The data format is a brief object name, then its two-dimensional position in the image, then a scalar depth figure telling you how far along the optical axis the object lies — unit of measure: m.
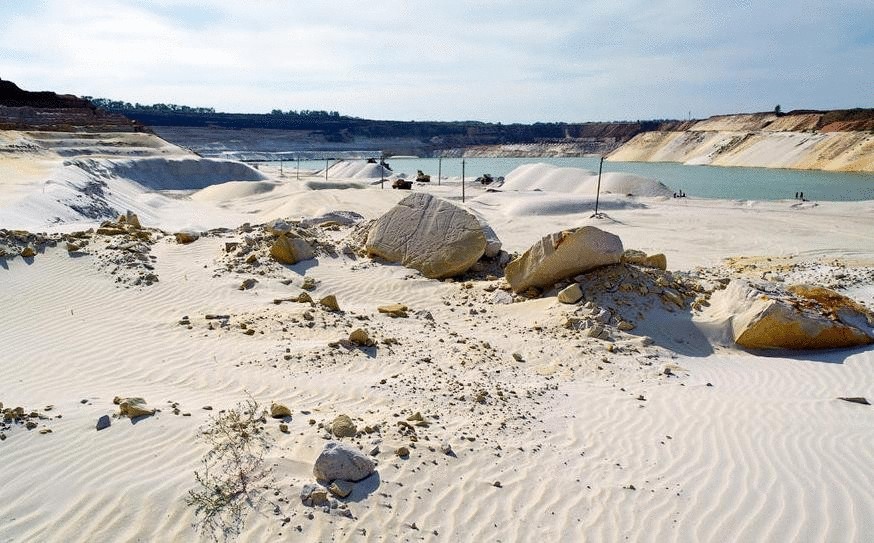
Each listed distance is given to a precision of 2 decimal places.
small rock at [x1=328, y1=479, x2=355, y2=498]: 3.85
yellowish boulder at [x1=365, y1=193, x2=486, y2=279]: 11.20
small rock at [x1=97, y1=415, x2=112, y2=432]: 4.55
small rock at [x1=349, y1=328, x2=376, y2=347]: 7.11
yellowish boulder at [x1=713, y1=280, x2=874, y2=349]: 7.62
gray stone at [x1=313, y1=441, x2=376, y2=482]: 3.97
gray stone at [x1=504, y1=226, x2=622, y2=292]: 9.09
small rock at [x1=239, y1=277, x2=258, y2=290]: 9.74
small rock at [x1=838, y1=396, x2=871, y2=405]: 6.07
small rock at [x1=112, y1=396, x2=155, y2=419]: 4.69
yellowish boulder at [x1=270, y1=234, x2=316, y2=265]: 11.14
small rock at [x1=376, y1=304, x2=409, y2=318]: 8.84
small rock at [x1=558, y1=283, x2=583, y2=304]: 8.62
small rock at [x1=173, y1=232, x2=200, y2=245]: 12.25
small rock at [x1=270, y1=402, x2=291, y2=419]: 4.91
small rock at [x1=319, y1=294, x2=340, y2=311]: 8.71
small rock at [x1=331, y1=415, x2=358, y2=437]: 4.61
